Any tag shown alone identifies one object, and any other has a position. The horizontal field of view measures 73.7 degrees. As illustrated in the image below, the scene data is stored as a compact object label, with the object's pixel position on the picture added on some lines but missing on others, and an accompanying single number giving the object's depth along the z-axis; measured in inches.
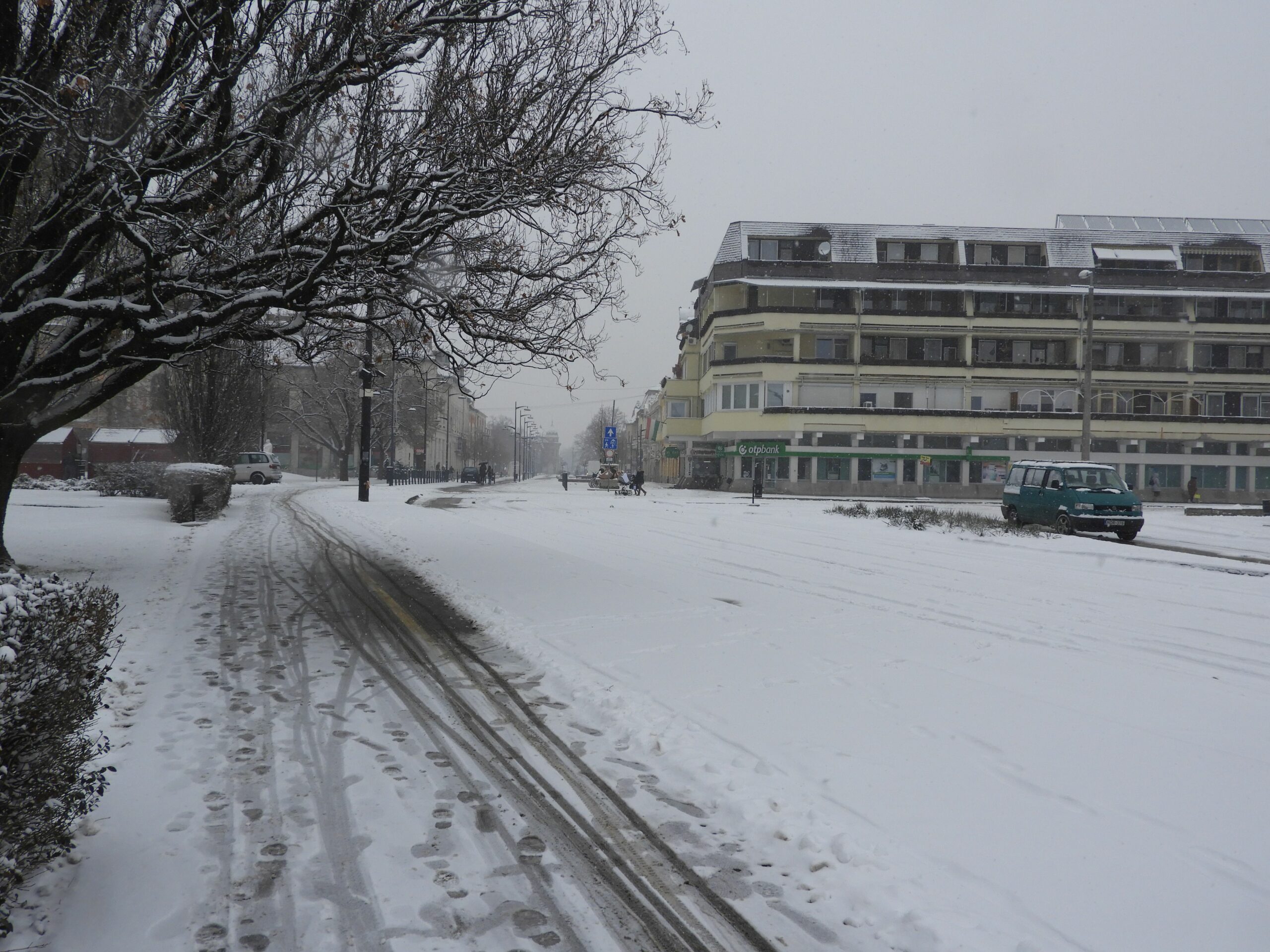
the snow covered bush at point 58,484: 1174.3
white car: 1879.9
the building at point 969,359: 2220.7
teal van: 755.4
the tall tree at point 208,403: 1107.9
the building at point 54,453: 1881.2
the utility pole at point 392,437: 1909.4
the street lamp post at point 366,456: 1117.7
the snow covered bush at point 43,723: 114.7
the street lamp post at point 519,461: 4037.9
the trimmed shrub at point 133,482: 1064.8
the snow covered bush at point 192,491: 757.9
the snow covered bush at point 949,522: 753.0
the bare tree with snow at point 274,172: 322.0
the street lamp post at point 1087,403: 1318.4
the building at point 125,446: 2221.9
